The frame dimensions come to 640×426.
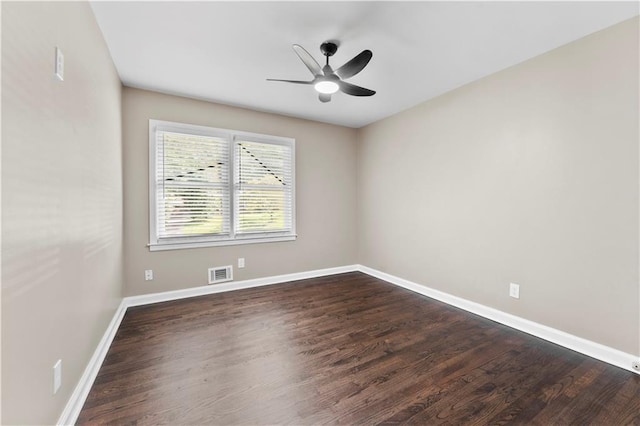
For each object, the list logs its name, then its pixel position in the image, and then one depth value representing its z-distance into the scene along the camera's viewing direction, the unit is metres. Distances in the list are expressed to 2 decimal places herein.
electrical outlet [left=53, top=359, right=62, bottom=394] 1.33
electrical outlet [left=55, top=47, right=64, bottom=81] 1.35
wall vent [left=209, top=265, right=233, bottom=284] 3.65
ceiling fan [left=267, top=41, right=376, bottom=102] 2.07
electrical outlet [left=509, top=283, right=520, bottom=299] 2.67
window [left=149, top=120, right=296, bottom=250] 3.35
